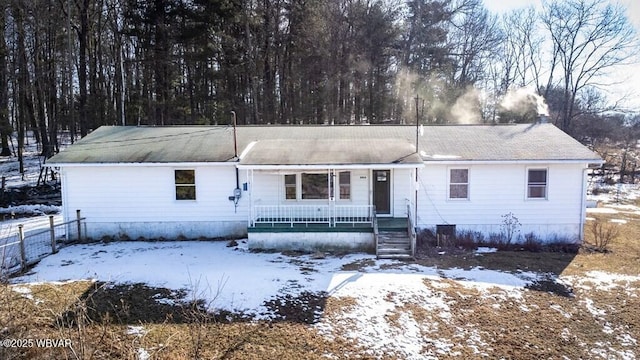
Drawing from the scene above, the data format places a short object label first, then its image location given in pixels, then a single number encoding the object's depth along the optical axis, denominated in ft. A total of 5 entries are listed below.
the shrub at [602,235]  44.24
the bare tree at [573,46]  99.35
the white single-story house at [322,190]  43.62
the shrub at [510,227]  44.32
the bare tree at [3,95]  84.43
